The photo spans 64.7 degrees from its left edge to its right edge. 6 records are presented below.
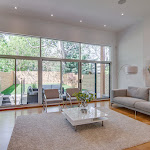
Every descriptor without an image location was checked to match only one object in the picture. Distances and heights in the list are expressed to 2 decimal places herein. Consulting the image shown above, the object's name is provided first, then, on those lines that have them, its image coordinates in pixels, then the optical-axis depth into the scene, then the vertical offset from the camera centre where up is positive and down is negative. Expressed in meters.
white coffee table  2.86 -1.02
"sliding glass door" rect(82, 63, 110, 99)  6.24 -0.12
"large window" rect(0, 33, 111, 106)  4.89 +0.43
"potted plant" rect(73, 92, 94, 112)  3.39 -0.63
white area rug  2.29 -1.33
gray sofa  3.89 -0.87
